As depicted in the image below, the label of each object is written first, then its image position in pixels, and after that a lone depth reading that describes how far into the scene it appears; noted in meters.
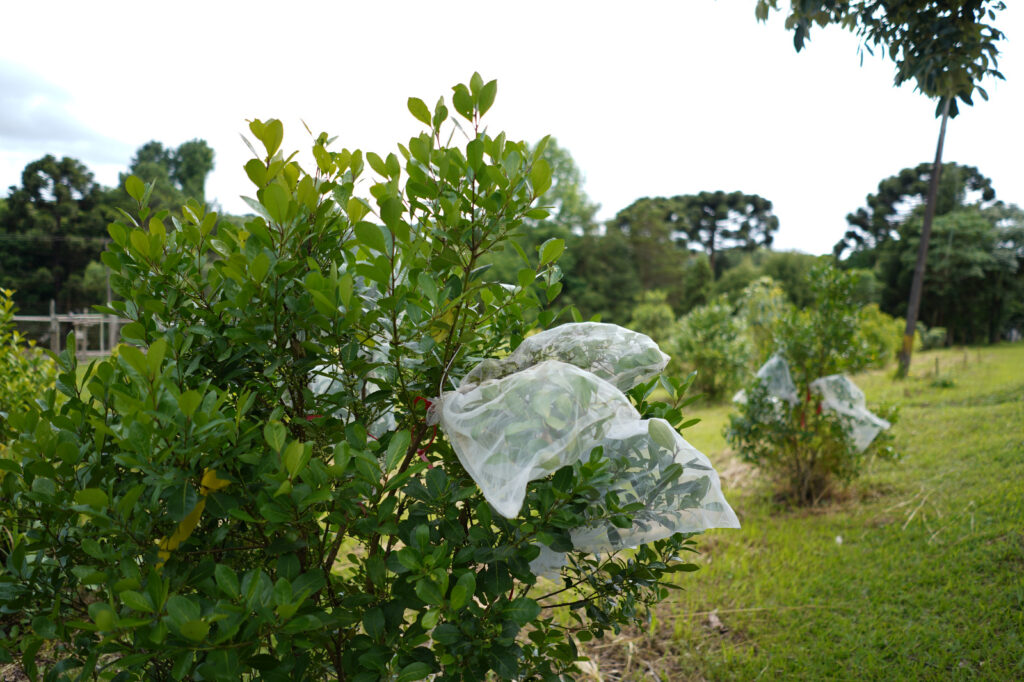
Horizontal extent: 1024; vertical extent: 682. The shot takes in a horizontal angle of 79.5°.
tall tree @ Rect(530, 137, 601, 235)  35.28
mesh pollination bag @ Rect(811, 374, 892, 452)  4.19
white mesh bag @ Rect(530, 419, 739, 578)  1.28
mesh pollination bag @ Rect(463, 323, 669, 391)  1.45
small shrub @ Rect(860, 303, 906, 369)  11.77
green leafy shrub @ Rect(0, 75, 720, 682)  1.02
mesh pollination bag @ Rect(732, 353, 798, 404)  4.29
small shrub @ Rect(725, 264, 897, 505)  4.18
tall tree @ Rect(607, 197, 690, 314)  35.91
